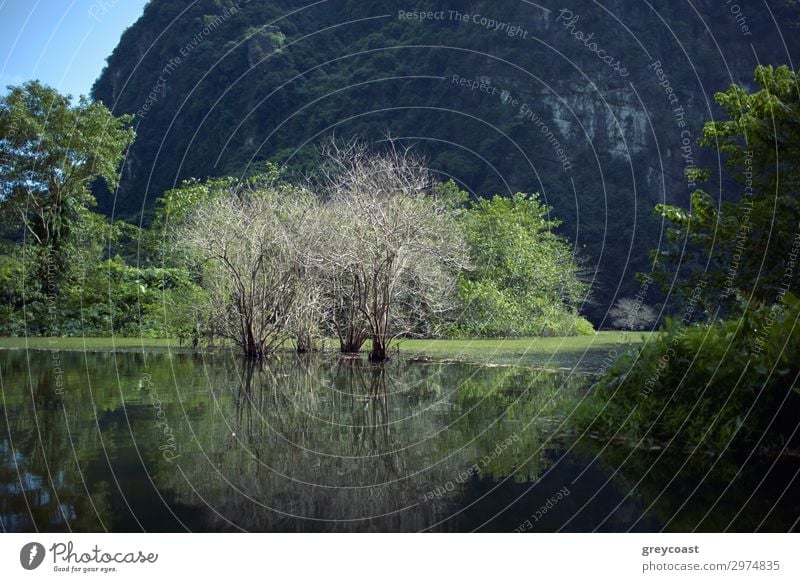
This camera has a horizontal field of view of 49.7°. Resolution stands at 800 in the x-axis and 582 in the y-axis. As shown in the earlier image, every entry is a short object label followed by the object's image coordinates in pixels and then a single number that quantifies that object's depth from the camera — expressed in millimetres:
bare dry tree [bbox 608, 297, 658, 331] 46156
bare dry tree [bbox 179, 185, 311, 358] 19906
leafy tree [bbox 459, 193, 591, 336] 30438
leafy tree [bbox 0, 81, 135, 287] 32844
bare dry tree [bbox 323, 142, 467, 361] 18469
